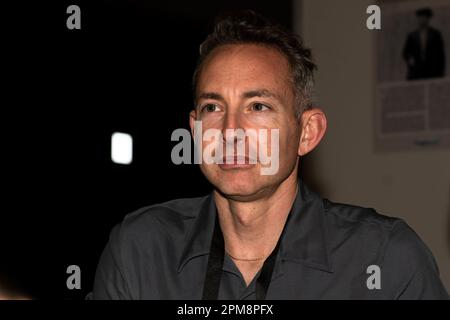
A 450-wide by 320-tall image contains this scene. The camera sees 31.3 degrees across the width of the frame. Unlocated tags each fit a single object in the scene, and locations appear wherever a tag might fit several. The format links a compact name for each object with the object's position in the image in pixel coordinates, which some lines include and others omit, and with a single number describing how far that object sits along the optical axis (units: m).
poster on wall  3.27
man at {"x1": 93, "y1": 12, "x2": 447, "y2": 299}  1.50
